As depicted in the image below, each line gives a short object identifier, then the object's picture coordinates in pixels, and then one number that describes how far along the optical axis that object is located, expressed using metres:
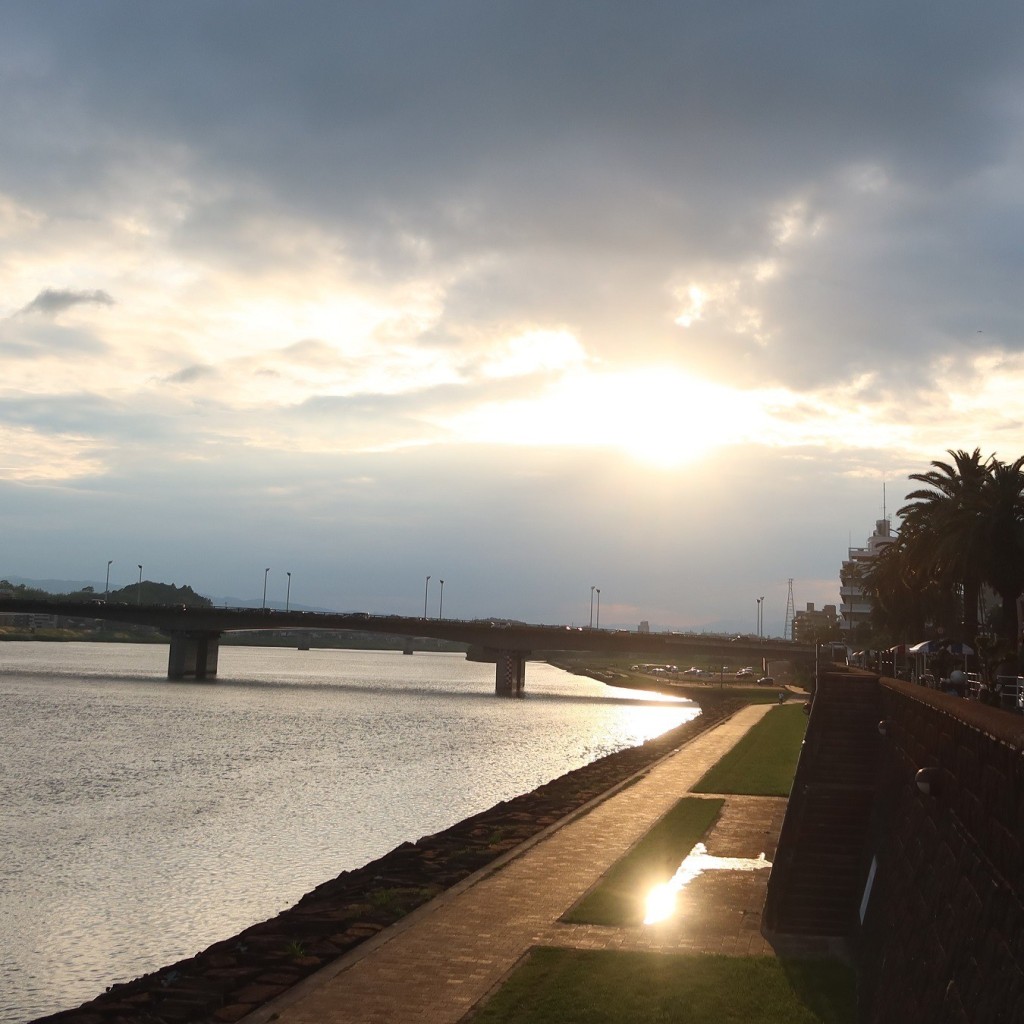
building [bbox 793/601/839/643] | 168.82
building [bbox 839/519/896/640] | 189.66
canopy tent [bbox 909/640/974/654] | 40.53
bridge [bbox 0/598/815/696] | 138.62
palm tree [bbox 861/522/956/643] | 61.84
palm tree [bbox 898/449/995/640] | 51.28
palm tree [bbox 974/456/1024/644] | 50.94
